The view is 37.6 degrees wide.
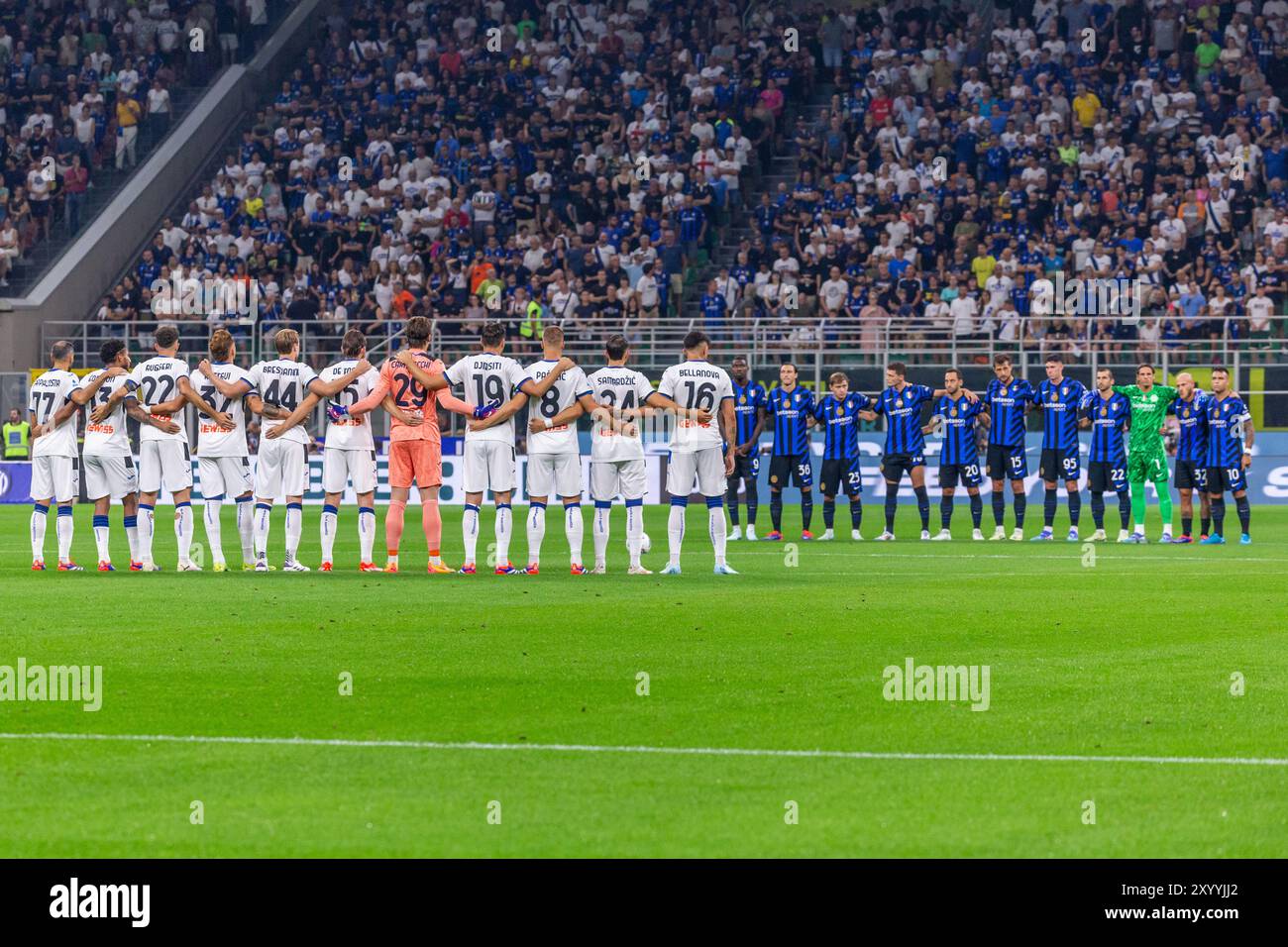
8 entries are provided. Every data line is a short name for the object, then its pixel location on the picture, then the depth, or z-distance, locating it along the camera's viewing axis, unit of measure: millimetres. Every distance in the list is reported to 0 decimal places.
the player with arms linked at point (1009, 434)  26156
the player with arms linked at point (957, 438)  26297
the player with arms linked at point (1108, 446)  25516
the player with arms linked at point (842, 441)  26062
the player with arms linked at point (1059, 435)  26062
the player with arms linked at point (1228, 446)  24719
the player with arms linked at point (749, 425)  25688
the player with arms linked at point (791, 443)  25922
